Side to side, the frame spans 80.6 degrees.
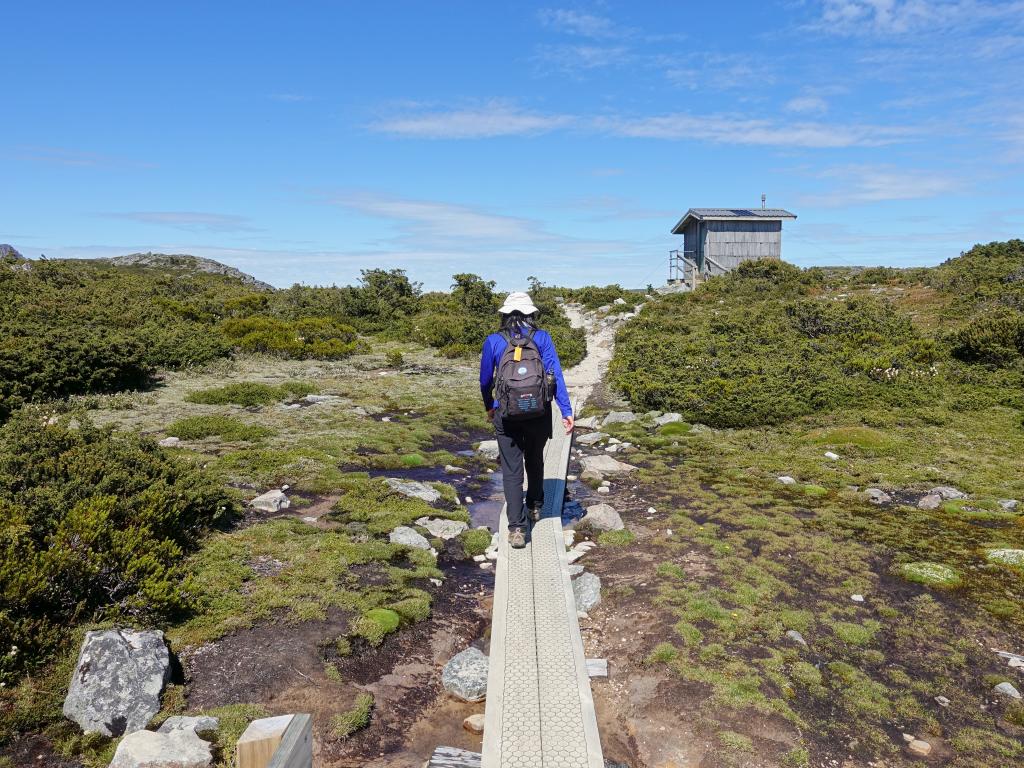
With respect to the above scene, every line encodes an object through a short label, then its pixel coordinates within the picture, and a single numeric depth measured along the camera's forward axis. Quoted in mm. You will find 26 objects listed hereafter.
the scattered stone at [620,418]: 16641
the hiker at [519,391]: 6387
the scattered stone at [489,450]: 14180
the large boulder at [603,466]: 12492
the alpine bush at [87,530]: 5316
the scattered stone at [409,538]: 8656
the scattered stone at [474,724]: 5316
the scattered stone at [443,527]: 9289
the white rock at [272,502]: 9453
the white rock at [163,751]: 4211
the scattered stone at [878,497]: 10242
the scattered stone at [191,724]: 4676
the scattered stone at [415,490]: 10686
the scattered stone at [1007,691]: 5414
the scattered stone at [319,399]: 18000
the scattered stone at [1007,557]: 7711
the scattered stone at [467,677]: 5734
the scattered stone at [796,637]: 6277
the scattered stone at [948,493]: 10242
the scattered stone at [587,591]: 7316
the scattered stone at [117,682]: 4648
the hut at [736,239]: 43625
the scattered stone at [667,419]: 15960
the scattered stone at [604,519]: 9372
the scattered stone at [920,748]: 4879
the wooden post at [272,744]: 2713
